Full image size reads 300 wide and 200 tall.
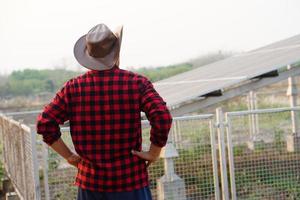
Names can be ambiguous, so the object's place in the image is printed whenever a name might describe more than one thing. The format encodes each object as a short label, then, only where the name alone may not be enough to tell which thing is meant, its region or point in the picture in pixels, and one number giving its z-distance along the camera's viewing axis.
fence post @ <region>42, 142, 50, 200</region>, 5.13
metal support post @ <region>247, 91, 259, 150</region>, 6.67
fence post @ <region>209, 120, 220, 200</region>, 5.55
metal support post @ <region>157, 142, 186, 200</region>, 5.47
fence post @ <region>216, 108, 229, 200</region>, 5.67
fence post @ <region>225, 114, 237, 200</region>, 5.66
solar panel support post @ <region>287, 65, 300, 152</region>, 6.94
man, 2.86
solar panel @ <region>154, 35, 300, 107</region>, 6.63
